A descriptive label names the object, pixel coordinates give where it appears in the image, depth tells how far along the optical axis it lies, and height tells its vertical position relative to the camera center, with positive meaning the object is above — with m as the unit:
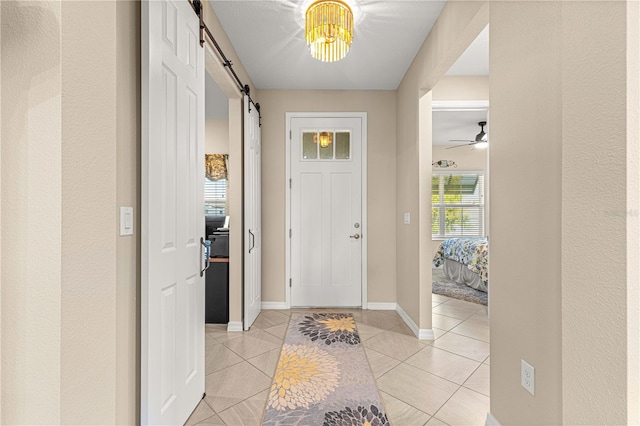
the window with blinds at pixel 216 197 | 4.51 +0.23
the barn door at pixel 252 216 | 3.04 -0.04
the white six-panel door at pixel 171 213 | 1.32 +0.00
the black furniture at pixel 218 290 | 3.19 -0.80
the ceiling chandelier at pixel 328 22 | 1.92 +1.19
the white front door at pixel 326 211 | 3.75 +0.02
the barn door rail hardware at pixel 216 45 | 1.80 +1.19
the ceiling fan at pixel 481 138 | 5.22 +1.28
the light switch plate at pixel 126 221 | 1.23 -0.03
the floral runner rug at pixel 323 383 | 1.74 -1.15
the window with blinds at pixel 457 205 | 6.93 +0.17
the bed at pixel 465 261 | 4.34 -0.77
